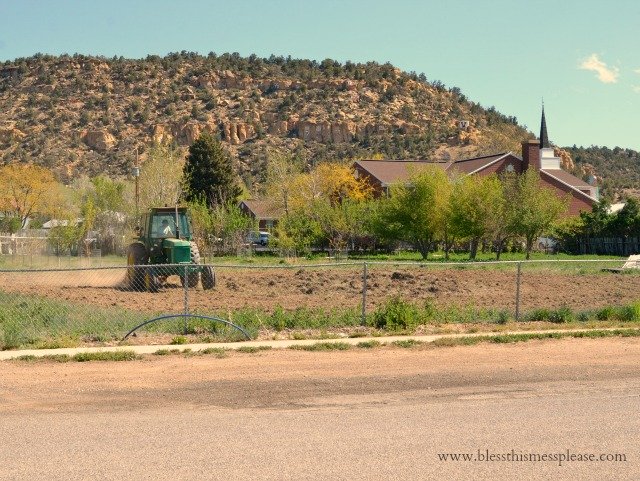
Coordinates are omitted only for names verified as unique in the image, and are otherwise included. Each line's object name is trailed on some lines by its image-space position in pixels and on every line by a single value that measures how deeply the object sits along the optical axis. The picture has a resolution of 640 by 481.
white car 57.55
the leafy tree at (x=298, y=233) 50.50
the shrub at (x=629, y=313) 19.64
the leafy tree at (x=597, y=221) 57.09
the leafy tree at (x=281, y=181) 65.56
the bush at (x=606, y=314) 19.69
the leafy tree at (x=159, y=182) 58.54
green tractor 25.88
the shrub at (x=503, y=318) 18.70
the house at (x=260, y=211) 72.97
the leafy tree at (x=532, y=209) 49.41
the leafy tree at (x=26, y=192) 64.94
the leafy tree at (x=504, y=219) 48.44
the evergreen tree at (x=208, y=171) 67.06
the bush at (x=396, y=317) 17.27
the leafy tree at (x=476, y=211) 48.06
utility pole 46.44
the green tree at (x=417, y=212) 49.00
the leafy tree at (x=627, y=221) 54.63
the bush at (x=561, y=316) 19.11
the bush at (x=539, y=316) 19.27
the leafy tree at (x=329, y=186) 65.06
